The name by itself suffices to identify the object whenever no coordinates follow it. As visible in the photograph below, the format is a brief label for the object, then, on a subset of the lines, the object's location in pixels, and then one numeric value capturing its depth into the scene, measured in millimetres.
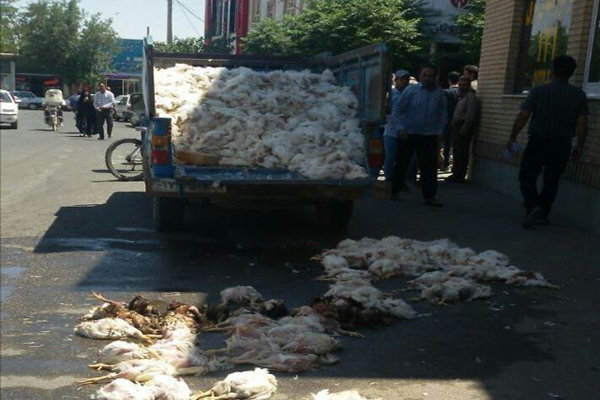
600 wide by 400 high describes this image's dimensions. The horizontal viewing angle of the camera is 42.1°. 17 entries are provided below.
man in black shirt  8430
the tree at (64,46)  76312
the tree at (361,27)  20703
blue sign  80375
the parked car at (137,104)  10892
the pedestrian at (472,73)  13344
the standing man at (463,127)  13055
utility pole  47781
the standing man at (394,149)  11086
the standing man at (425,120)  10312
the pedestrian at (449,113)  14031
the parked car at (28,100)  63219
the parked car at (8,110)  31750
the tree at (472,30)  21062
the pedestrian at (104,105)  26422
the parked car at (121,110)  46500
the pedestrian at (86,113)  26734
